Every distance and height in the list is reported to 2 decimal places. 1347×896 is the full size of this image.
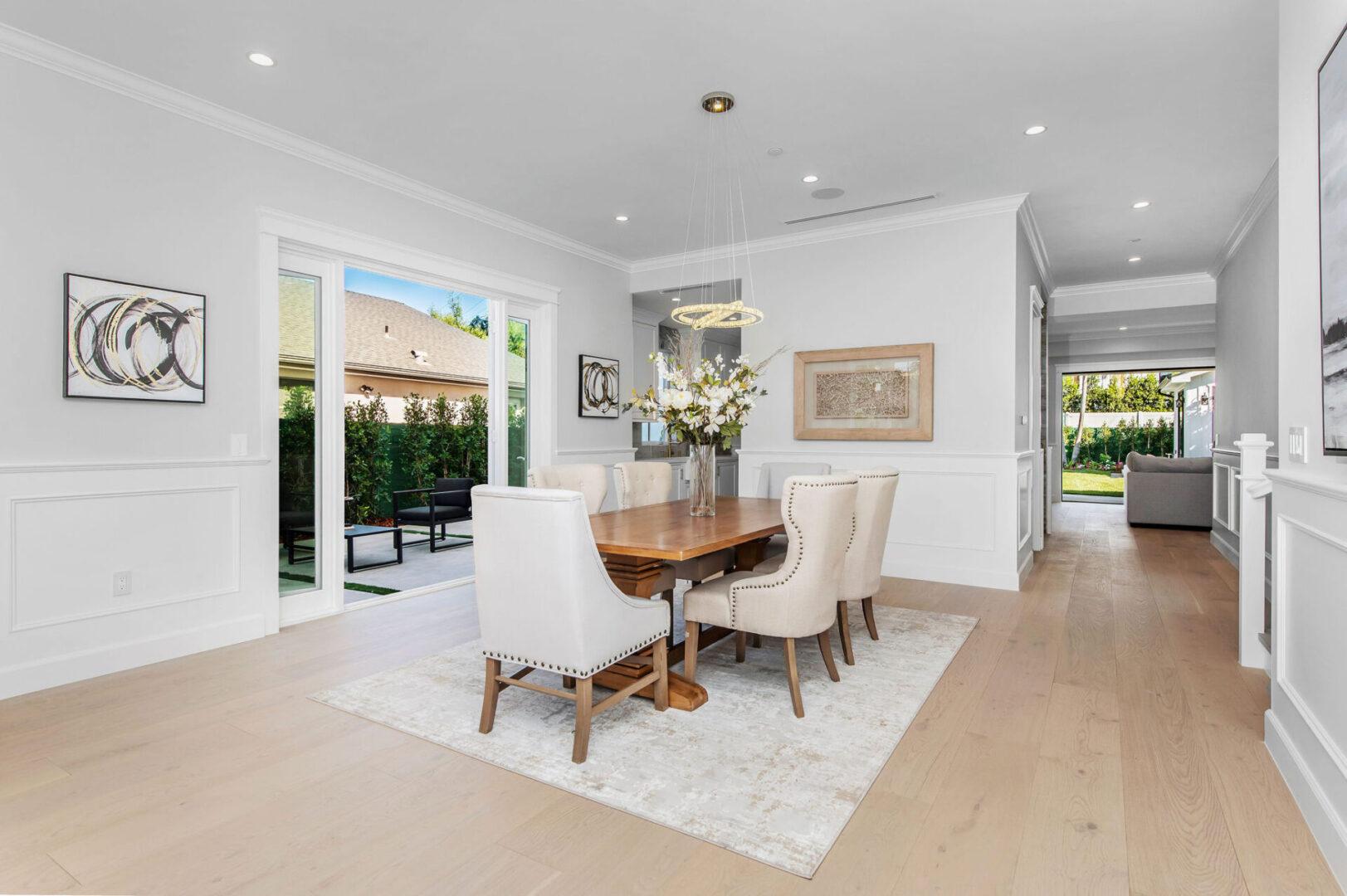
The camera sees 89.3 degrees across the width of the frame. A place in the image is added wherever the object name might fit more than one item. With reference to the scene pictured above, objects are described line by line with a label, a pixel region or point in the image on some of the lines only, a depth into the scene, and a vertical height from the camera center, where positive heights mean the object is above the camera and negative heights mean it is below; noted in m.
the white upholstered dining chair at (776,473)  4.56 -0.19
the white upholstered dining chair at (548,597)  2.22 -0.52
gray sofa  8.03 -0.54
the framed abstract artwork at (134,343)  3.03 +0.48
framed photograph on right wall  1.75 +0.54
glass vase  3.48 -0.16
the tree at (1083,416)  14.01 +0.63
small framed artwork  6.08 +0.53
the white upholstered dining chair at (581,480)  3.83 -0.20
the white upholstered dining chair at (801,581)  2.63 -0.54
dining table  2.61 -0.38
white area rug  1.97 -1.06
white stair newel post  3.20 -0.47
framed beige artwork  5.17 +0.42
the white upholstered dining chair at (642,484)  4.23 -0.24
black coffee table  5.34 -0.76
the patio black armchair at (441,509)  6.11 -0.58
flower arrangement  3.26 +0.22
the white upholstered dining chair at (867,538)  3.14 -0.43
